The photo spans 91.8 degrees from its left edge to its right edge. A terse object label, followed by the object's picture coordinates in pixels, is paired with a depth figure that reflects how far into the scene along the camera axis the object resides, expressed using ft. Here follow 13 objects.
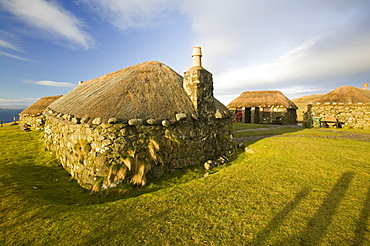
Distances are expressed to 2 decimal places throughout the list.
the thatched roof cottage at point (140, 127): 20.76
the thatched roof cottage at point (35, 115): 68.53
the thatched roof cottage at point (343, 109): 62.98
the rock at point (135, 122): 21.34
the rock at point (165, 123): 23.27
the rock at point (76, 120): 22.81
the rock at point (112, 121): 20.65
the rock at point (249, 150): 33.18
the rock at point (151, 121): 22.33
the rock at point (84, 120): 22.06
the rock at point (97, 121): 20.97
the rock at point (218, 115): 29.96
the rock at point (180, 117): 24.71
